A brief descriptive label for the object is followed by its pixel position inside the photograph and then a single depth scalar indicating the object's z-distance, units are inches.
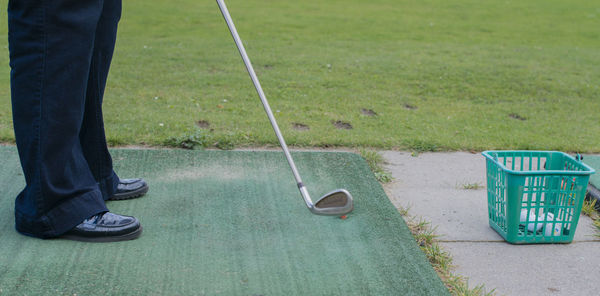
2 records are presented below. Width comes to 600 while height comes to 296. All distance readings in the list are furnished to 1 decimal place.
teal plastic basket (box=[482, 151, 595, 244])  93.7
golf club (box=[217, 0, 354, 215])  90.4
